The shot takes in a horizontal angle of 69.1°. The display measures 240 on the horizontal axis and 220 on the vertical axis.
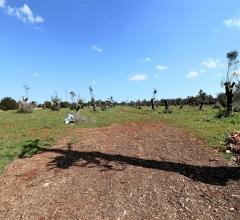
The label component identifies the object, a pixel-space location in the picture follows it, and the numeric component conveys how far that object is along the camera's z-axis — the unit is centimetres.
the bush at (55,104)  2291
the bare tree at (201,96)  2747
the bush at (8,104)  2739
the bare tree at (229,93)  1310
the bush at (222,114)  1288
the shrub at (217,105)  2349
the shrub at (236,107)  1741
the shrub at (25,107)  1946
